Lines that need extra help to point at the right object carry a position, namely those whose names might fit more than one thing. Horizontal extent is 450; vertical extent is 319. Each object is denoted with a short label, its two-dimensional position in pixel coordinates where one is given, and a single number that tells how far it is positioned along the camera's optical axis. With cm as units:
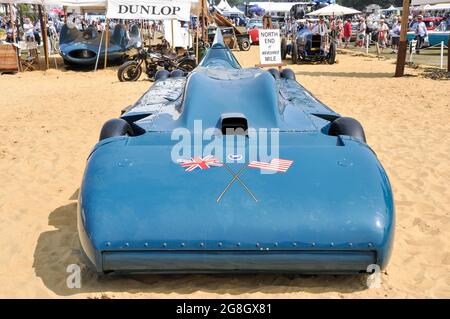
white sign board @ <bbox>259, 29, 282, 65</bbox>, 1444
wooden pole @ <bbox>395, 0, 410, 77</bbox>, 1340
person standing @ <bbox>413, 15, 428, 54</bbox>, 2173
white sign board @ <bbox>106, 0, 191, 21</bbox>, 1438
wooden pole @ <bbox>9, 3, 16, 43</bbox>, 1505
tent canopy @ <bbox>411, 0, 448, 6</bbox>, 1319
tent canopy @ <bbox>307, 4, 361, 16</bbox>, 2369
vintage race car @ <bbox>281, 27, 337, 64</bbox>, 1780
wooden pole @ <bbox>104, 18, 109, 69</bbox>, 1547
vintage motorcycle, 1385
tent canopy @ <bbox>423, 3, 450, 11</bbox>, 2375
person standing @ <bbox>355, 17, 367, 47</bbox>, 2767
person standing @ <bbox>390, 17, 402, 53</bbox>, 2447
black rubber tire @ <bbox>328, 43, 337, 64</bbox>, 1778
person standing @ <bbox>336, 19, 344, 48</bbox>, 2804
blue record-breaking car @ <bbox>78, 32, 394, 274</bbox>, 276
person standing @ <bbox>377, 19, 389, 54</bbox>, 2299
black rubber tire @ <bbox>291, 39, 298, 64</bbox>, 1805
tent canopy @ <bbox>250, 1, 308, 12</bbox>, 4072
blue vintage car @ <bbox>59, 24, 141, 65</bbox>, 1642
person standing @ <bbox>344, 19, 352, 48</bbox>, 2756
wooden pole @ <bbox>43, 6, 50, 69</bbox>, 1639
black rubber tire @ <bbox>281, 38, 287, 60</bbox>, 1973
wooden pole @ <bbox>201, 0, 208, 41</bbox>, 1665
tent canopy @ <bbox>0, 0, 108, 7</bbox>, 1461
